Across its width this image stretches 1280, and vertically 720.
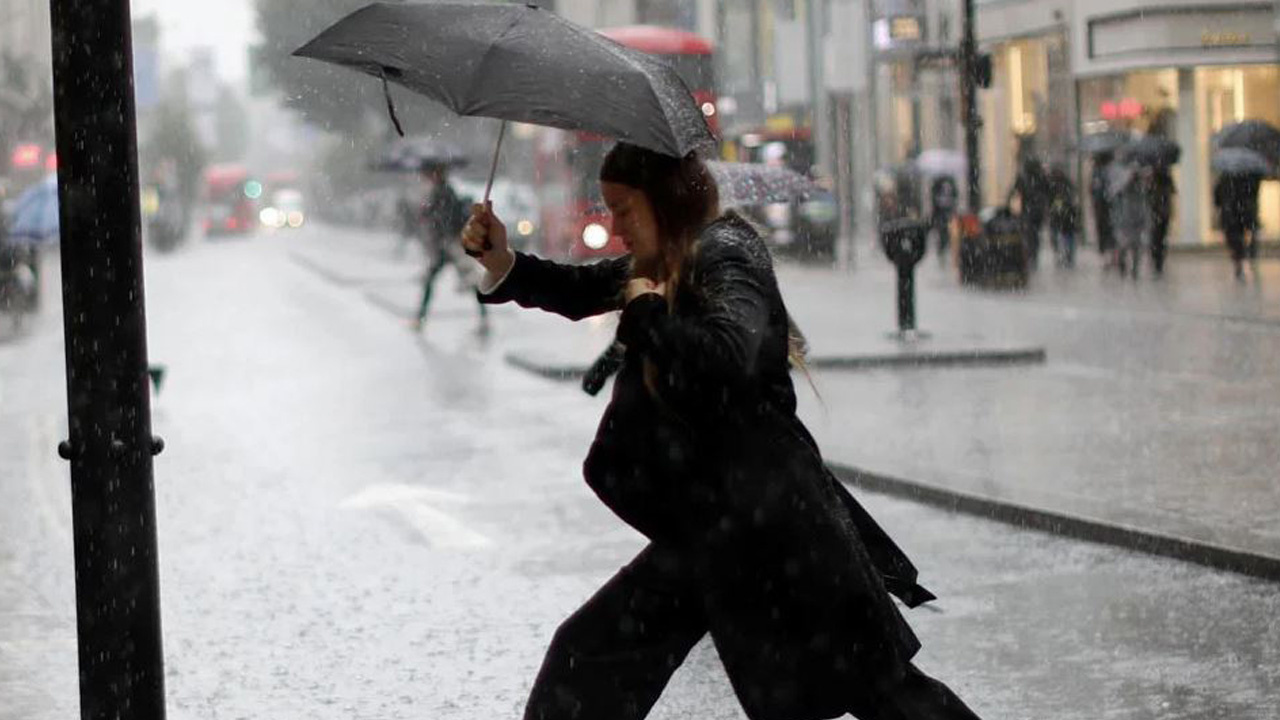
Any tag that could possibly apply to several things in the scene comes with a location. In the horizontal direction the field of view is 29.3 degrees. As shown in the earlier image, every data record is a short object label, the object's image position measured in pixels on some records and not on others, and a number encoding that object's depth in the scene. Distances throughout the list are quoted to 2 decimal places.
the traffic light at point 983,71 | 26.48
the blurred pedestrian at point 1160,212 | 29.94
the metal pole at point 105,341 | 4.57
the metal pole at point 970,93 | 25.69
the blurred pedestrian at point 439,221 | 24.66
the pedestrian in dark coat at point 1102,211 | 33.72
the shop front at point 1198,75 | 37.22
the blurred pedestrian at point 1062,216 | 33.56
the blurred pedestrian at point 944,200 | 38.28
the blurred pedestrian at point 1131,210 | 29.78
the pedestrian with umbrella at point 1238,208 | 27.80
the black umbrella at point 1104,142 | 34.34
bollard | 20.14
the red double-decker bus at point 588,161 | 36.41
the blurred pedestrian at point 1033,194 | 33.62
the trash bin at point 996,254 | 28.98
